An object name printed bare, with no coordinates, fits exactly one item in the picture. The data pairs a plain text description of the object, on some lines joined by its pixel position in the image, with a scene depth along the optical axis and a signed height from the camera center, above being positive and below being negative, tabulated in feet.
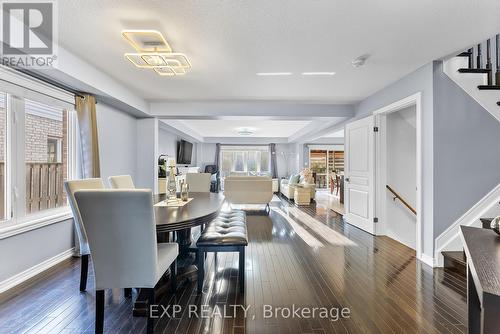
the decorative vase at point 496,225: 4.08 -1.02
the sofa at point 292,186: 22.77 -2.06
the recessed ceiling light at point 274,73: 10.50 +4.23
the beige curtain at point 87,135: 10.44 +1.43
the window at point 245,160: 38.52 +1.21
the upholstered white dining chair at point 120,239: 4.69 -1.51
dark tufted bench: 7.14 -2.37
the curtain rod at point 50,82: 8.15 +3.35
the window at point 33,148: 7.96 +0.74
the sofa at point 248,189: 19.22 -1.82
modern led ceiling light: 7.38 +3.71
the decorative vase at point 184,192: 9.18 -0.98
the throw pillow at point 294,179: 24.59 -1.25
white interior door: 13.19 -0.42
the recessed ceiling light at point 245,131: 25.52 +4.14
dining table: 5.97 -1.40
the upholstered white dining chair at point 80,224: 6.87 -1.69
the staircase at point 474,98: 8.90 +2.52
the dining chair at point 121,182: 8.80 -0.60
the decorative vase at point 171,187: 9.20 -0.79
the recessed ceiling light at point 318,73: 10.50 +4.23
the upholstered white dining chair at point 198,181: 13.76 -0.82
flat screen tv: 26.86 +1.80
